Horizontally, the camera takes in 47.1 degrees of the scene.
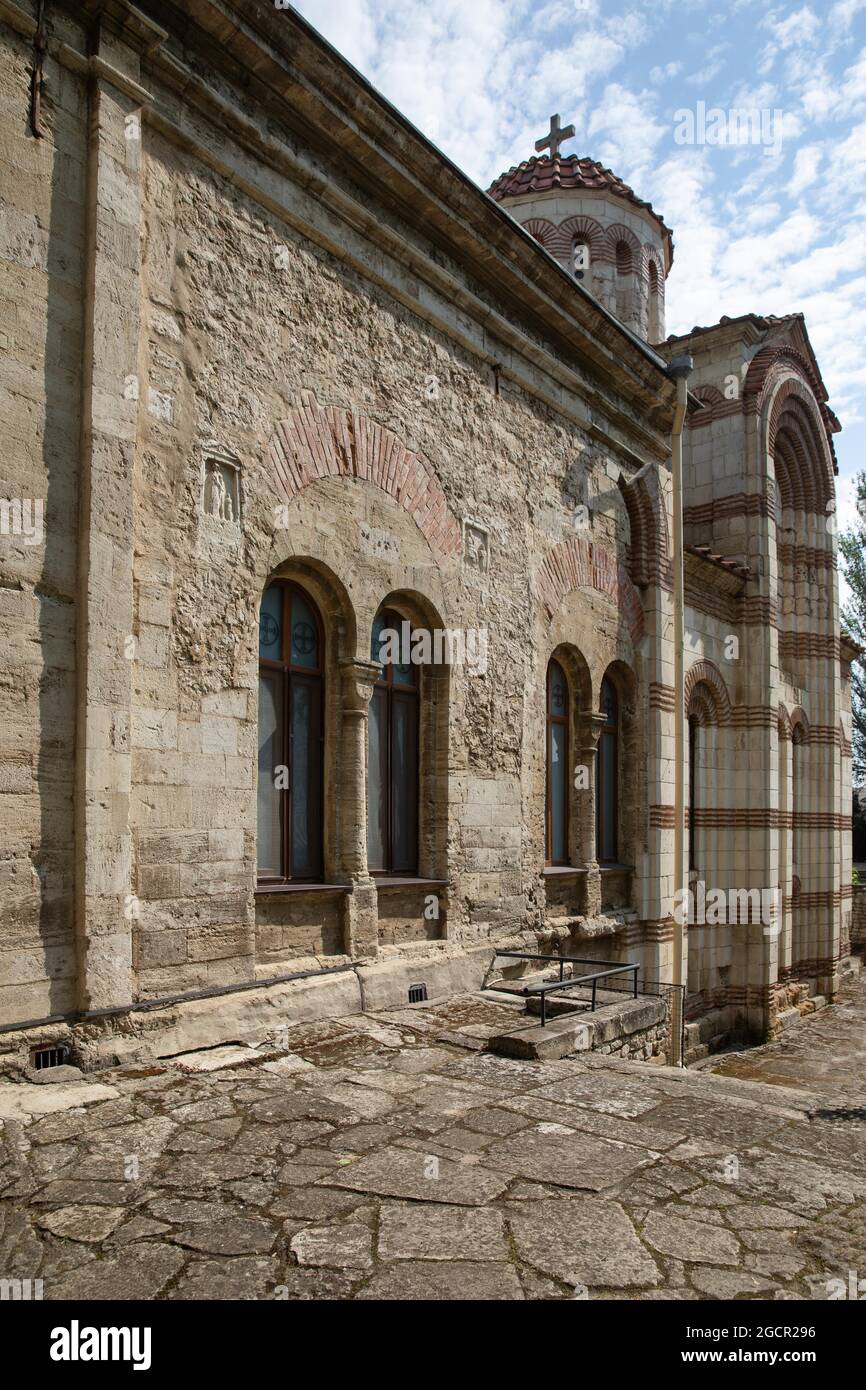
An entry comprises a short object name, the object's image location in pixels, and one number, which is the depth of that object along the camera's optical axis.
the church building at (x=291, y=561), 4.85
